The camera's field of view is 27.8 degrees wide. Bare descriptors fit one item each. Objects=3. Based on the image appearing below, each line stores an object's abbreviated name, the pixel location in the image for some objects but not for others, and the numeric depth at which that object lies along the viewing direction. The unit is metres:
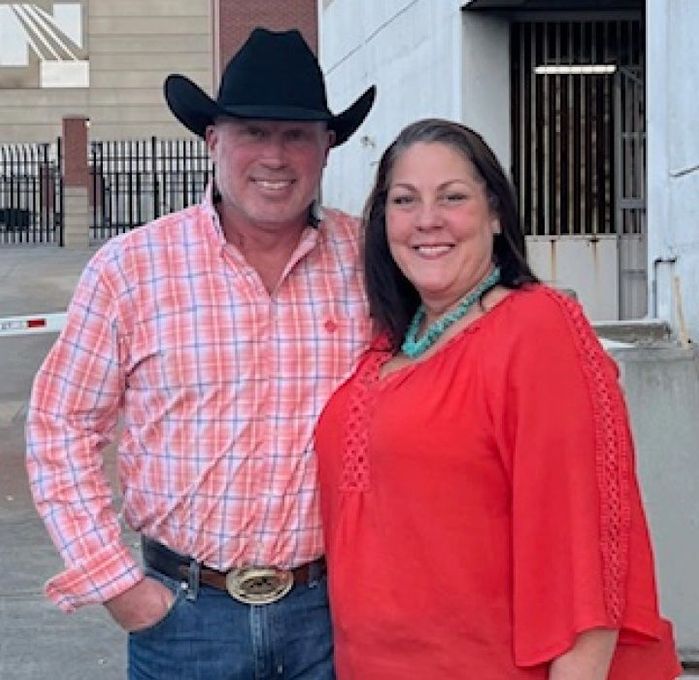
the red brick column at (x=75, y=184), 28.95
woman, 2.29
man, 2.75
